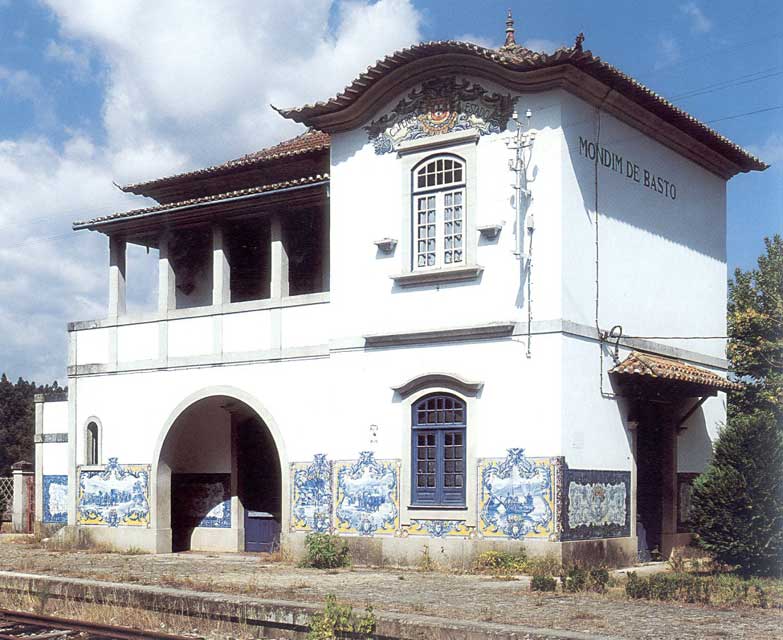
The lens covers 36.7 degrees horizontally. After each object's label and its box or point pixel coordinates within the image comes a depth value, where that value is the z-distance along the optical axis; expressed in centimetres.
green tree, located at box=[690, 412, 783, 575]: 1617
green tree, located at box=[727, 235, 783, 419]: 2953
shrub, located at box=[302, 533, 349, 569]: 1858
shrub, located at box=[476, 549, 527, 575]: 1700
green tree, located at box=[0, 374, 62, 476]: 6116
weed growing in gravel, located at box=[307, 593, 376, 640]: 1123
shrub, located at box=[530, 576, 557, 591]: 1464
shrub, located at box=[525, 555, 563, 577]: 1681
